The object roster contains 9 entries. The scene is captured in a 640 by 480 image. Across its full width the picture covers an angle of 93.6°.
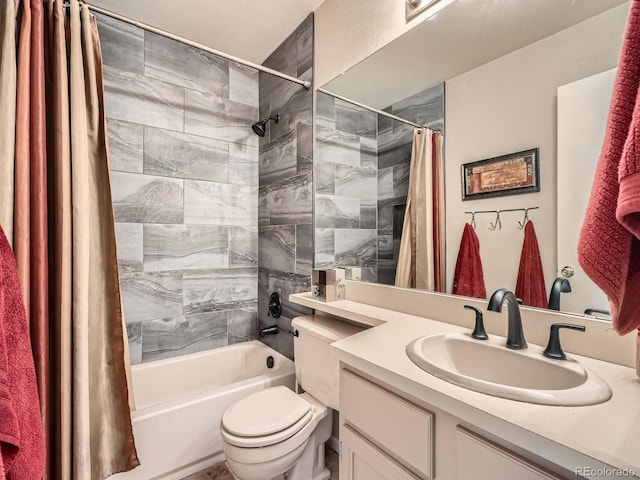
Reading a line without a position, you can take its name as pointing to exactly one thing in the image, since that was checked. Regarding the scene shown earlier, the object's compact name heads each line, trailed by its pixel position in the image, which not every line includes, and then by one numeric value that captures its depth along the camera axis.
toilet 1.21
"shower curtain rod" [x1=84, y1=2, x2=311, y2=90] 1.32
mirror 0.88
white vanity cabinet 0.58
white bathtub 1.44
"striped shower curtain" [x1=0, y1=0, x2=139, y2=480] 1.11
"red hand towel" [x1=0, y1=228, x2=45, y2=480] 0.64
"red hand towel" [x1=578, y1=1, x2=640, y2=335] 0.48
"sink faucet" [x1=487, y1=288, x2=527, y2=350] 0.84
